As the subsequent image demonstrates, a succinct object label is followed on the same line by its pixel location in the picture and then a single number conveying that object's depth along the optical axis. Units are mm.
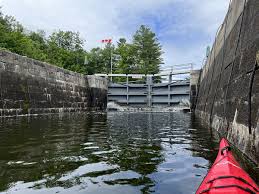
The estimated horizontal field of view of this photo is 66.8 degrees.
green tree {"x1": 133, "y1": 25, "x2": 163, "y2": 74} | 26921
